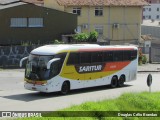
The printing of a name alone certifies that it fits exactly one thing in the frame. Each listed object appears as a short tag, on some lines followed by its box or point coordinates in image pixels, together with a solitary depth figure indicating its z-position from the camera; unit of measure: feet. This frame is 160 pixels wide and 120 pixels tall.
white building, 437.05
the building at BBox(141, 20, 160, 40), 273.09
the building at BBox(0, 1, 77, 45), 145.59
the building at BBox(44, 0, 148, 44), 196.03
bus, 81.35
